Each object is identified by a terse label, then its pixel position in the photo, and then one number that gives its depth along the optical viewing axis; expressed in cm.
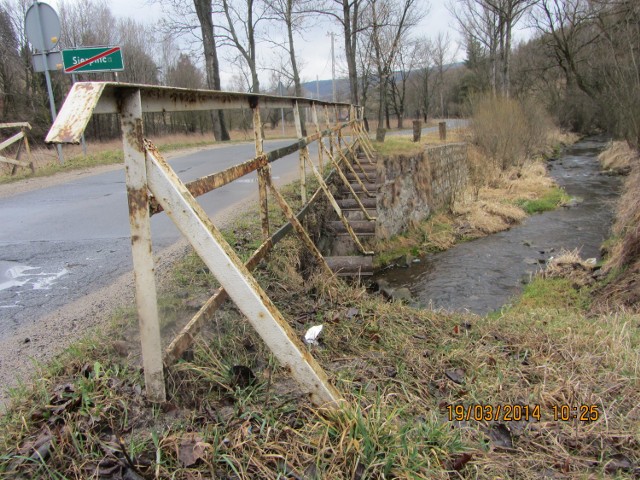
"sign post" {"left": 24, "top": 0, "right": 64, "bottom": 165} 1030
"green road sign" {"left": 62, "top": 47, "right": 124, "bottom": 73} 1098
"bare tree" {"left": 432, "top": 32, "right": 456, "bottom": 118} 5581
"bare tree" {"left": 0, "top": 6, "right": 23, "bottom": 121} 2677
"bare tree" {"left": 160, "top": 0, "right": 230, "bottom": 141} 2214
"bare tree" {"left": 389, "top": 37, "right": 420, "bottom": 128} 4115
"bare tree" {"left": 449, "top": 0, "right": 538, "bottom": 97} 2984
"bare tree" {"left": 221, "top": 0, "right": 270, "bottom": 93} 2800
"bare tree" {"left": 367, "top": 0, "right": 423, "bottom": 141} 1769
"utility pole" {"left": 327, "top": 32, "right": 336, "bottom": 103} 3750
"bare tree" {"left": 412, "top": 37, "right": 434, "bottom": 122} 5512
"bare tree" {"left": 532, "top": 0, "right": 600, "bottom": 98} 3036
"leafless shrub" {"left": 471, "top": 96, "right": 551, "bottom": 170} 1755
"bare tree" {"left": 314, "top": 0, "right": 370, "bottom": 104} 1822
